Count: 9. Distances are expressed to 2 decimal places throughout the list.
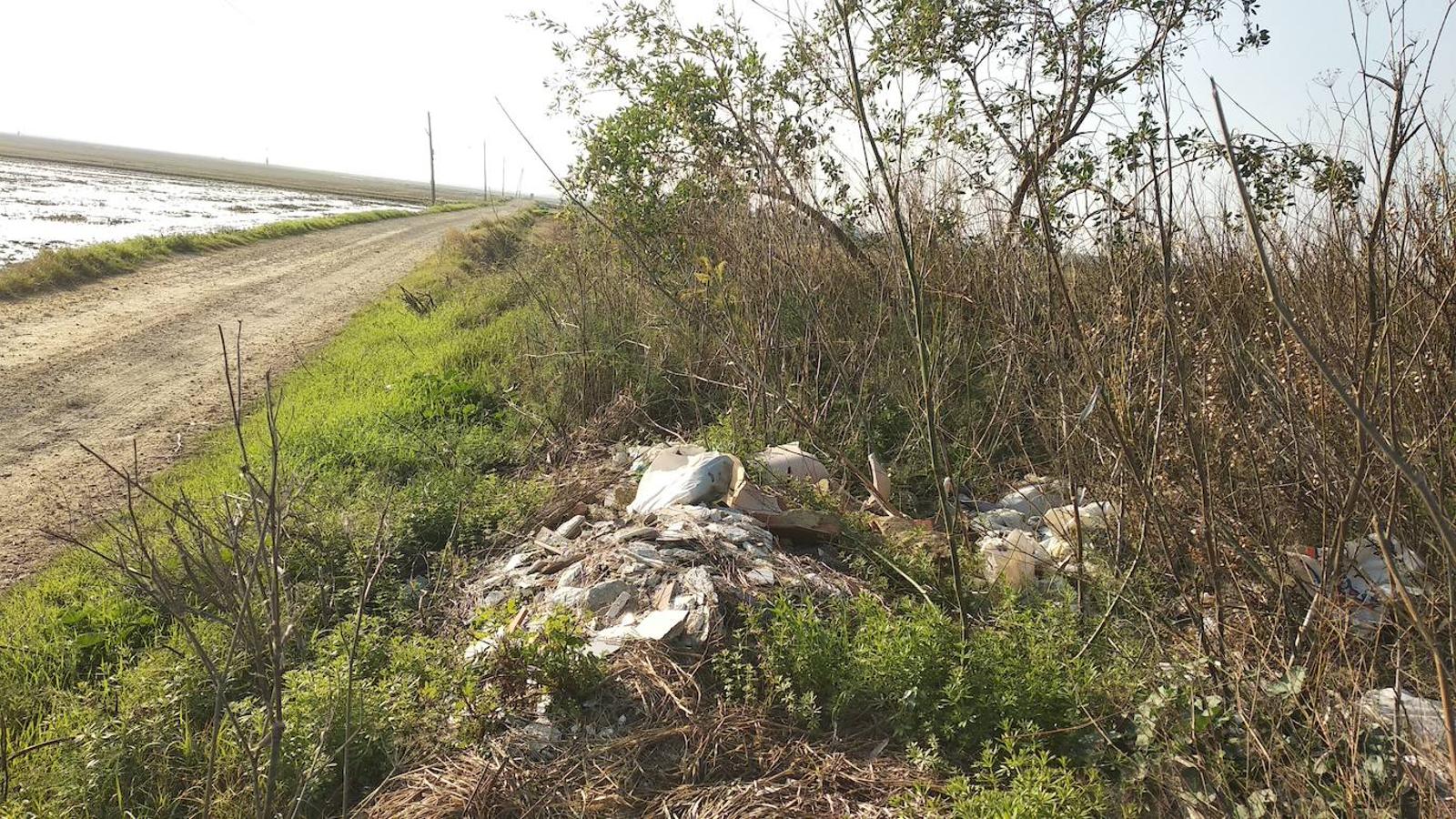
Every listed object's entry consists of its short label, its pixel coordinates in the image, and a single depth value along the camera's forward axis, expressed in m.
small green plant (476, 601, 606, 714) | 2.60
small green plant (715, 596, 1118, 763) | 2.40
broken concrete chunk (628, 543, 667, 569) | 3.29
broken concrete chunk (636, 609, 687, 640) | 2.84
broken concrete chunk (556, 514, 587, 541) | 3.92
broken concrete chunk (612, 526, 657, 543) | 3.55
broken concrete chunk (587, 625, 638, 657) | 2.81
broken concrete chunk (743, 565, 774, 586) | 3.14
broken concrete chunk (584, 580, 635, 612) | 3.12
